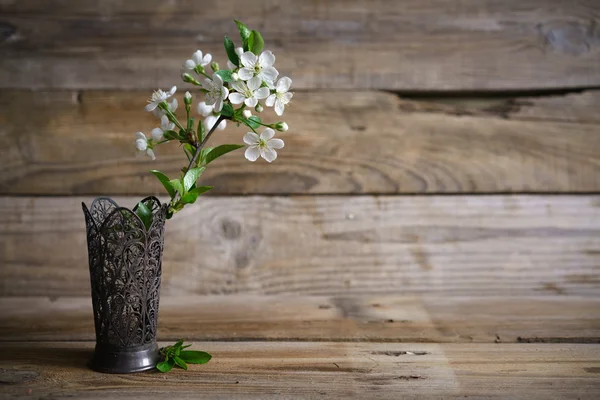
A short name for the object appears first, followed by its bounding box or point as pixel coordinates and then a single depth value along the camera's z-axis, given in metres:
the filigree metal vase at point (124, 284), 0.69
